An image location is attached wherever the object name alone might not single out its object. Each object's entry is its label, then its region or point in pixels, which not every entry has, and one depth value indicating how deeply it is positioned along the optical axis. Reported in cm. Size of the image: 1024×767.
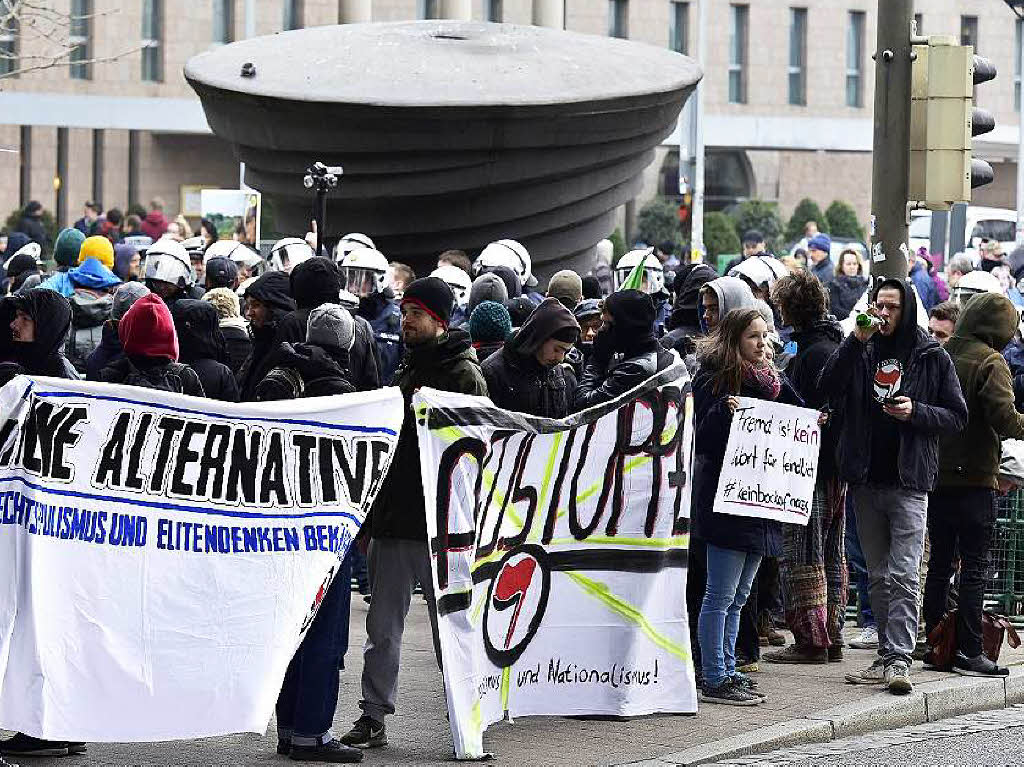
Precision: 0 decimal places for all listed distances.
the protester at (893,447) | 1776
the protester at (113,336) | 2045
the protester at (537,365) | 1621
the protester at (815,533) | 1891
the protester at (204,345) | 1812
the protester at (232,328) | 2180
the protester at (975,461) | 1856
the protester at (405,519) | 1523
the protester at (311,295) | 1751
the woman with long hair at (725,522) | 1698
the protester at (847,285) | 3405
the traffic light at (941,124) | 2125
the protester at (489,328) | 1866
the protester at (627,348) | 1719
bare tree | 8503
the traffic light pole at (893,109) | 2129
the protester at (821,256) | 3984
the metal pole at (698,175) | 7696
